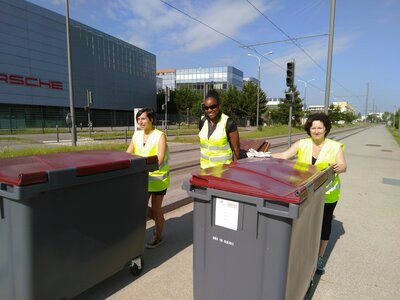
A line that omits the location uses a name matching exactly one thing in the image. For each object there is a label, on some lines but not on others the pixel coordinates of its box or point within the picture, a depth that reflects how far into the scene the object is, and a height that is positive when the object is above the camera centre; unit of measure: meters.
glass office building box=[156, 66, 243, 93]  79.00 +10.83
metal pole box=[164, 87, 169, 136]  19.58 +1.49
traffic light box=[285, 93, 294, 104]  12.02 +0.81
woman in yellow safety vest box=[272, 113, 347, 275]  3.11 -0.39
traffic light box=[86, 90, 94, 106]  17.86 +1.08
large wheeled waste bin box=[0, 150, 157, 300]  2.07 -0.81
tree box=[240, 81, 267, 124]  49.63 +2.69
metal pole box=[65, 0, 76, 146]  14.19 +0.83
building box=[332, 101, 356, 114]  151.25 +6.68
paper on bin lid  3.17 -0.39
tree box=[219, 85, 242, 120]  51.56 +2.89
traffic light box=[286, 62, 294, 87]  11.58 +1.66
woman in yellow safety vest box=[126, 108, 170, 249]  3.49 -0.39
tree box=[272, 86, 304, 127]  45.01 +0.73
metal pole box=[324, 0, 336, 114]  12.20 +2.59
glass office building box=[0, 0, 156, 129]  34.03 +6.04
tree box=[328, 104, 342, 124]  72.84 +1.51
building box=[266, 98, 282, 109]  126.06 +7.15
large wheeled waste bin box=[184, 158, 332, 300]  1.88 -0.75
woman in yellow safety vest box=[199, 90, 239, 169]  3.47 -0.21
